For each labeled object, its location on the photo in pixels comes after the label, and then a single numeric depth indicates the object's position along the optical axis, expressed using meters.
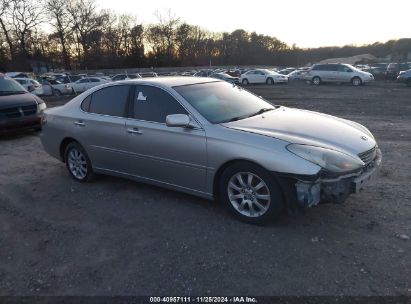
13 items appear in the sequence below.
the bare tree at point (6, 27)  56.81
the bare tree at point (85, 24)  67.81
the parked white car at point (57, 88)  27.73
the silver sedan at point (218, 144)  3.78
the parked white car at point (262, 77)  34.94
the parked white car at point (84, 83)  28.48
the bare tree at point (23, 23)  57.50
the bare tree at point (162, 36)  78.00
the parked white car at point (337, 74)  28.17
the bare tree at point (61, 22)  63.28
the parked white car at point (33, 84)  25.35
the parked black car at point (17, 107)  9.42
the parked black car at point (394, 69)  31.35
